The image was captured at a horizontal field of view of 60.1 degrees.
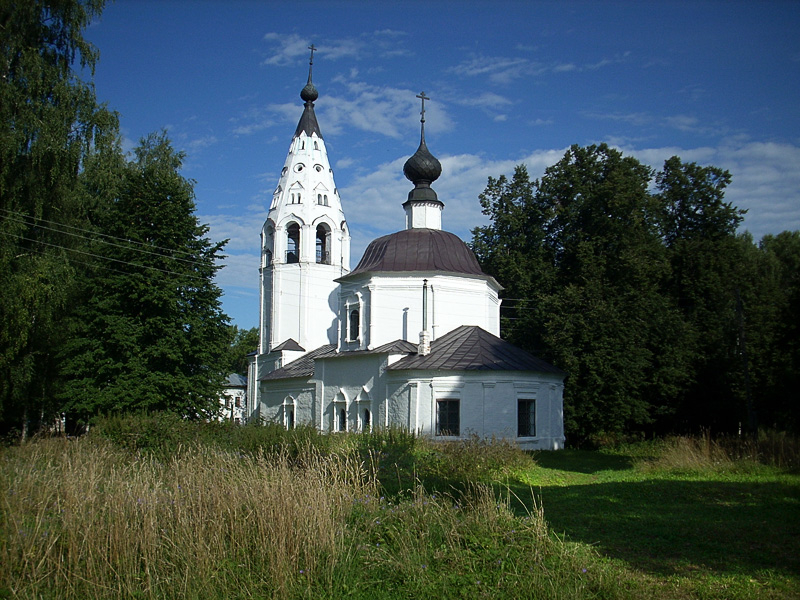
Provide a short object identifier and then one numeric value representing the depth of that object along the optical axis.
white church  24.19
